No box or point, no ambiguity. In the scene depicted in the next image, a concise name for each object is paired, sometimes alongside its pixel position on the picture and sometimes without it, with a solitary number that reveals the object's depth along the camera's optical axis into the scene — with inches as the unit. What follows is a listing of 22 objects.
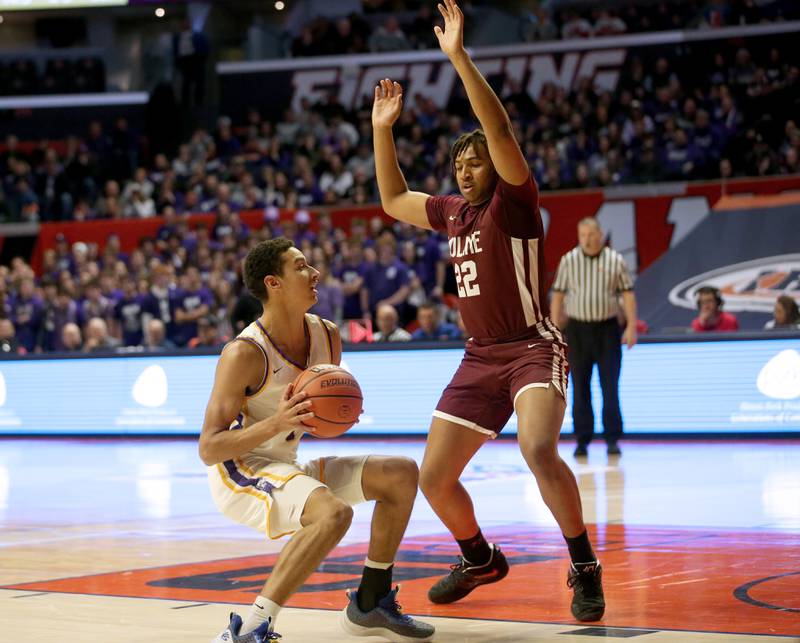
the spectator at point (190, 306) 679.7
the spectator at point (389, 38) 1011.9
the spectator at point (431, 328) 580.7
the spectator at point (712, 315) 542.3
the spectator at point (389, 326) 583.5
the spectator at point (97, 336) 661.3
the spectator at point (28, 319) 717.9
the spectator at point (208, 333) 628.4
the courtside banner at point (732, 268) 641.0
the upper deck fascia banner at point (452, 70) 888.3
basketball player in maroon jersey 205.5
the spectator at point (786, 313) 533.0
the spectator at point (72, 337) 675.4
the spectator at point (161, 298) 688.4
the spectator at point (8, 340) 677.9
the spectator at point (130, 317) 694.5
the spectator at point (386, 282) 653.9
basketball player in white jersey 180.2
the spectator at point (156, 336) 645.9
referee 454.9
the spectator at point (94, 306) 713.0
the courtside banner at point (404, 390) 515.5
